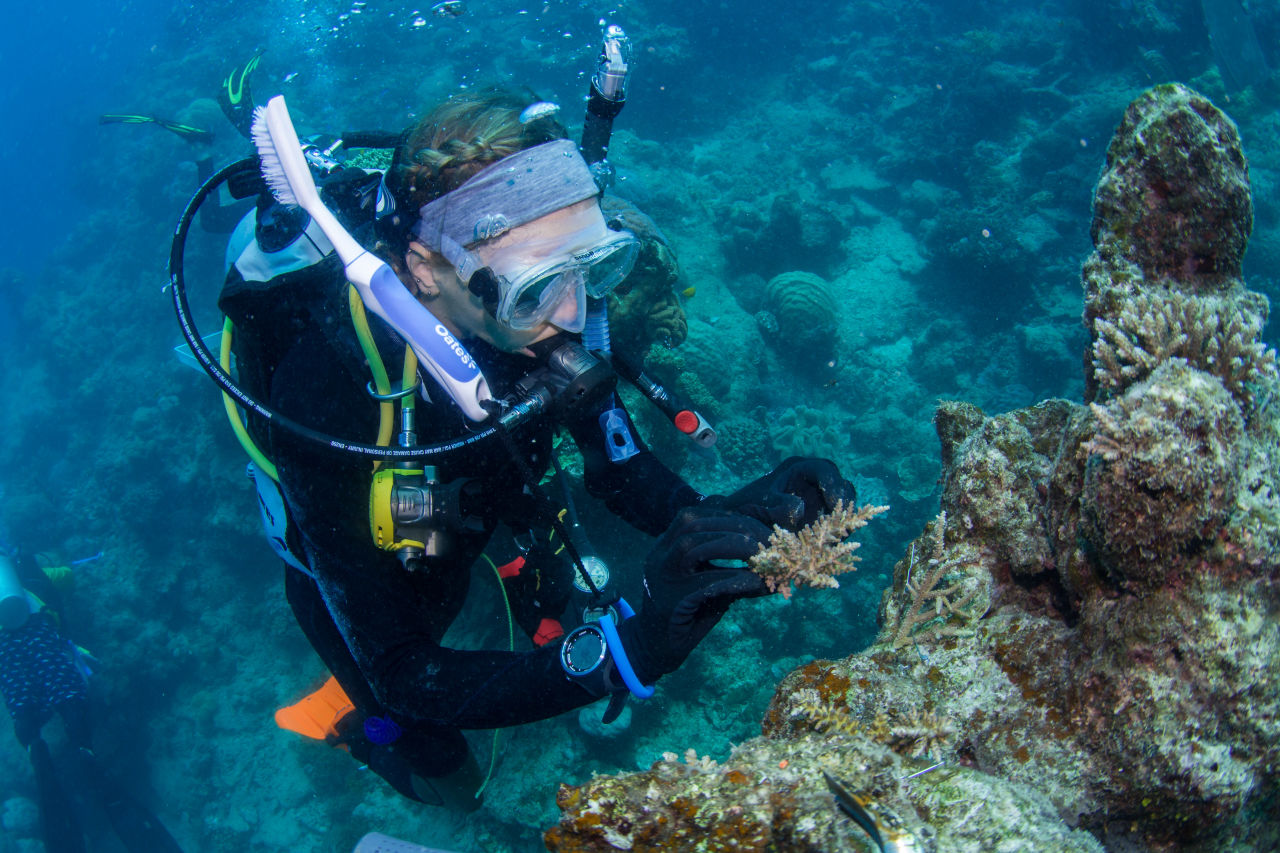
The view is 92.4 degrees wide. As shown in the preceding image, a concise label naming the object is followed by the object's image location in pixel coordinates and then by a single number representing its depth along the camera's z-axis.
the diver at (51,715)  5.75
